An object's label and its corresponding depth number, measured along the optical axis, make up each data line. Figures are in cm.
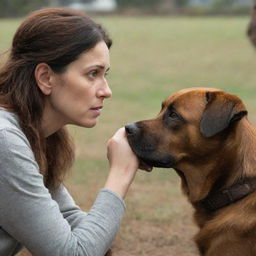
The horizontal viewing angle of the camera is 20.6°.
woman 345
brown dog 407
